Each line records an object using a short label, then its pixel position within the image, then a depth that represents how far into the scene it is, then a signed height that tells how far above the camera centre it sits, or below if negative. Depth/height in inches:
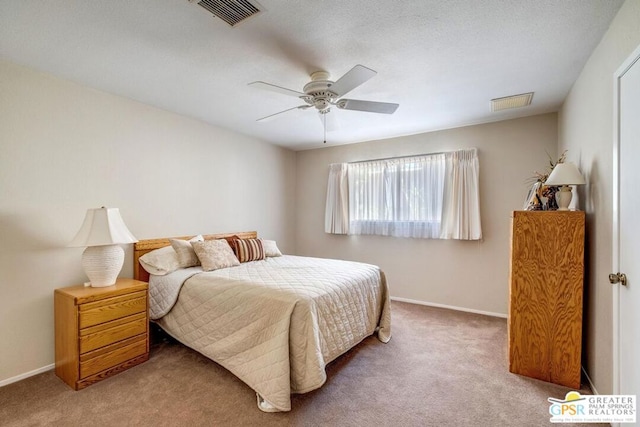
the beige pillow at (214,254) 116.7 -18.3
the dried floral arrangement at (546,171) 114.7 +18.9
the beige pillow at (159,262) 113.7 -20.6
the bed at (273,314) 77.4 -33.6
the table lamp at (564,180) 84.5 +9.5
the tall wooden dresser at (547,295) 84.3 -25.5
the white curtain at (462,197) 144.3 +7.6
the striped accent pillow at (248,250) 134.3 -18.5
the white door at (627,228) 57.8 -3.4
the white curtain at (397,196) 158.2 +9.2
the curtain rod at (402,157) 157.1 +32.4
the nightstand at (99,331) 84.5 -37.9
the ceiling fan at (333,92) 78.2 +36.5
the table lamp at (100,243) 92.4 -10.2
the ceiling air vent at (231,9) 62.2 +45.7
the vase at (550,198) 95.3 +4.6
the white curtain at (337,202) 186.9 +6.3
